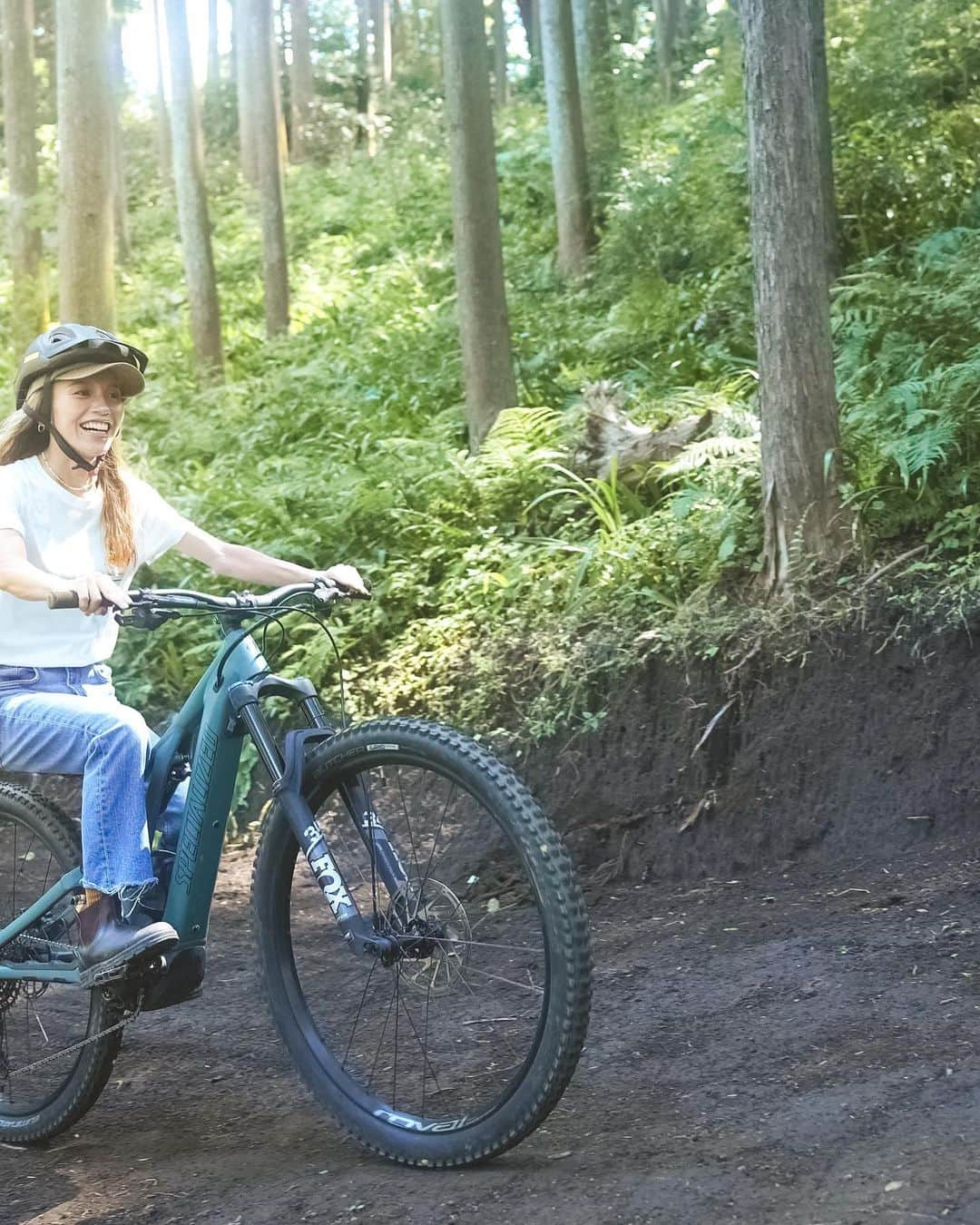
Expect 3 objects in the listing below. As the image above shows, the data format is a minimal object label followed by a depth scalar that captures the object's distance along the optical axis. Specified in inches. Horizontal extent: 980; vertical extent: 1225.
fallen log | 308.5
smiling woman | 146.6
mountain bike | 129.3
